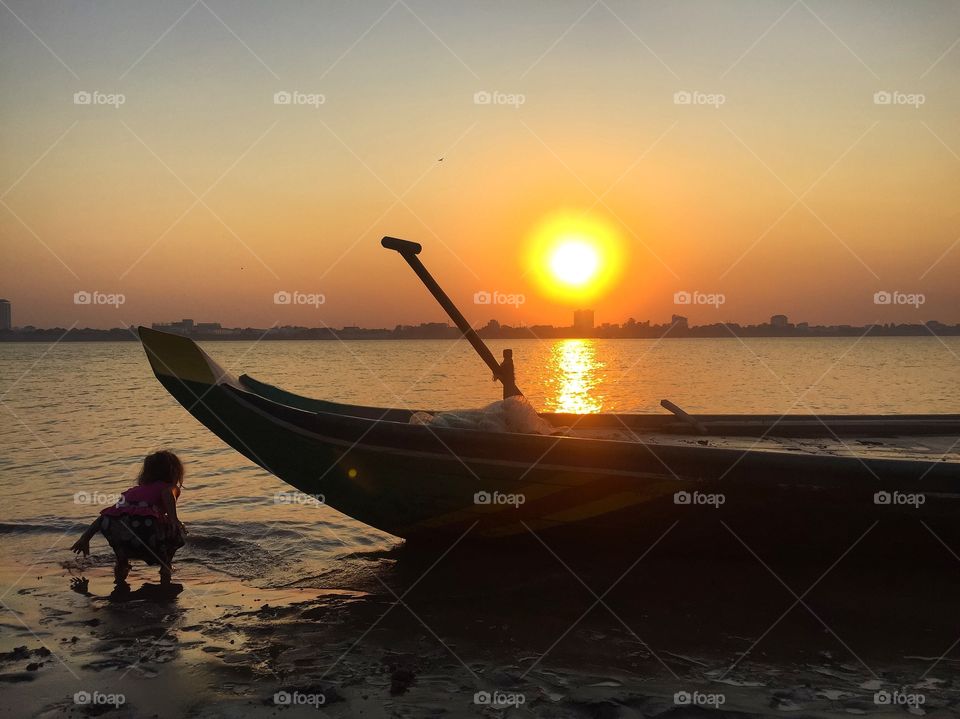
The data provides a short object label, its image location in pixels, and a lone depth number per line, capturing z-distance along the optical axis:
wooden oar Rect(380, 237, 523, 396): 7.62
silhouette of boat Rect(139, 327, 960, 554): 5.79
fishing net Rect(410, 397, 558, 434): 6.61
